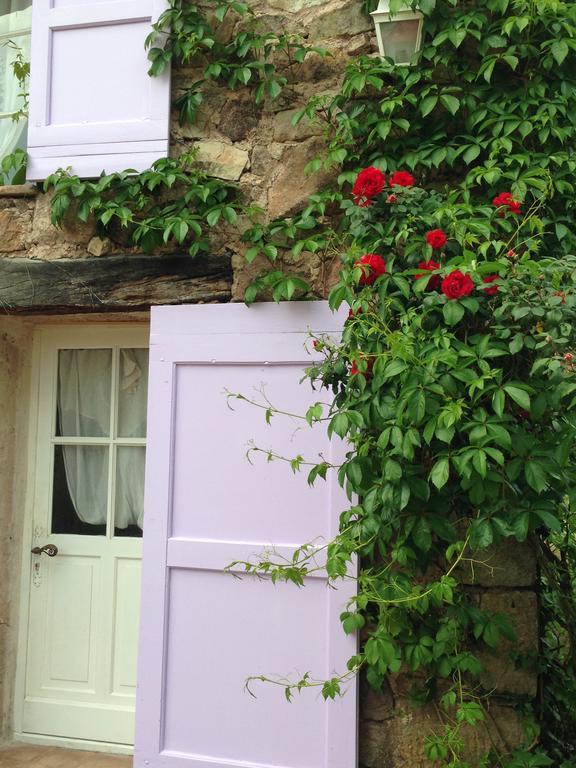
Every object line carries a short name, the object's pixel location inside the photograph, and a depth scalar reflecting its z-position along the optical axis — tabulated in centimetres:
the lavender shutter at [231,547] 269
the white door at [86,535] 334
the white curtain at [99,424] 347
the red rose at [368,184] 251
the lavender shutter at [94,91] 307
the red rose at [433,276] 245
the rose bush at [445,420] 217
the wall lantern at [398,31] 272
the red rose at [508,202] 246
